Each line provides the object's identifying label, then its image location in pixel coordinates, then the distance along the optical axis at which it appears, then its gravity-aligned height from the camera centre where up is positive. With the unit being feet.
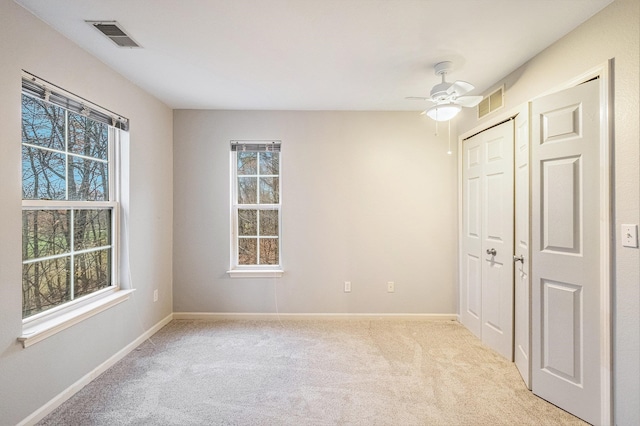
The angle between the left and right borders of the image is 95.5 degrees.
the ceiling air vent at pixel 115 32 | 6.22 +4.04
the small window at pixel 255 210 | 12.00 +0.05
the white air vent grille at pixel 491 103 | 8.87 +3.44
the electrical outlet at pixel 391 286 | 11.69 -3.04
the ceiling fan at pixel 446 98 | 7.70 +3.06
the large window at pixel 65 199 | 6.24 +0.33
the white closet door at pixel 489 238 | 8.54 -0.92
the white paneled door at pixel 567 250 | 5.93 -0.89
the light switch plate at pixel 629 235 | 5.23 -0.49
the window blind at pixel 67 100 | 6.02 +2.67
